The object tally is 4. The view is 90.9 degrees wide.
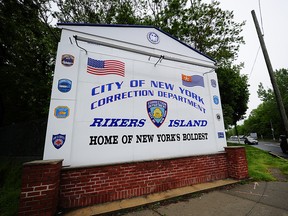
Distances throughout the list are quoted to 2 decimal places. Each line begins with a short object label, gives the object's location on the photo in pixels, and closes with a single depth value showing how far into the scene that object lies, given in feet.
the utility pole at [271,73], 17.44
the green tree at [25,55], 23.61
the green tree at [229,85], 35.19
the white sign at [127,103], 11.81
